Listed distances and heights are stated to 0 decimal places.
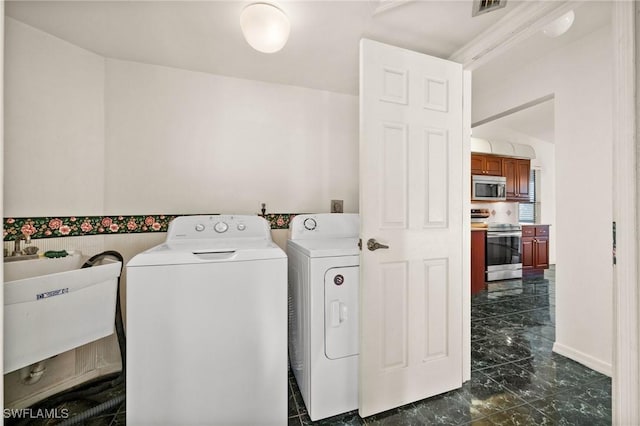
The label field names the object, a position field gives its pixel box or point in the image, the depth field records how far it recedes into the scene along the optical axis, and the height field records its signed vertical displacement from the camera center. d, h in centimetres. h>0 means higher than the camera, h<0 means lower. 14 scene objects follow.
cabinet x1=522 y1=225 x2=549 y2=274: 457 -60
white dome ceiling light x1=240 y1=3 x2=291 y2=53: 139 +100
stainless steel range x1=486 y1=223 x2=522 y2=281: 408 -58
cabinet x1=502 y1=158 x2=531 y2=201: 465 +67
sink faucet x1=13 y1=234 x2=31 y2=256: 151 -17
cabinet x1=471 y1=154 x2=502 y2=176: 431 +82
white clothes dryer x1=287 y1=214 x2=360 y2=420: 144 -63
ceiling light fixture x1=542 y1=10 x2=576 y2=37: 145 +106
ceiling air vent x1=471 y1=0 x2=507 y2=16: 130 +103
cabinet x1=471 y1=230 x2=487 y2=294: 365 -64
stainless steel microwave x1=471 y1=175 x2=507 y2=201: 430 +44
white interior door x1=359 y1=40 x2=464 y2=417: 146 -6
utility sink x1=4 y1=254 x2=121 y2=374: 115 -45
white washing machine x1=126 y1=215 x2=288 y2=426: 119 -58
